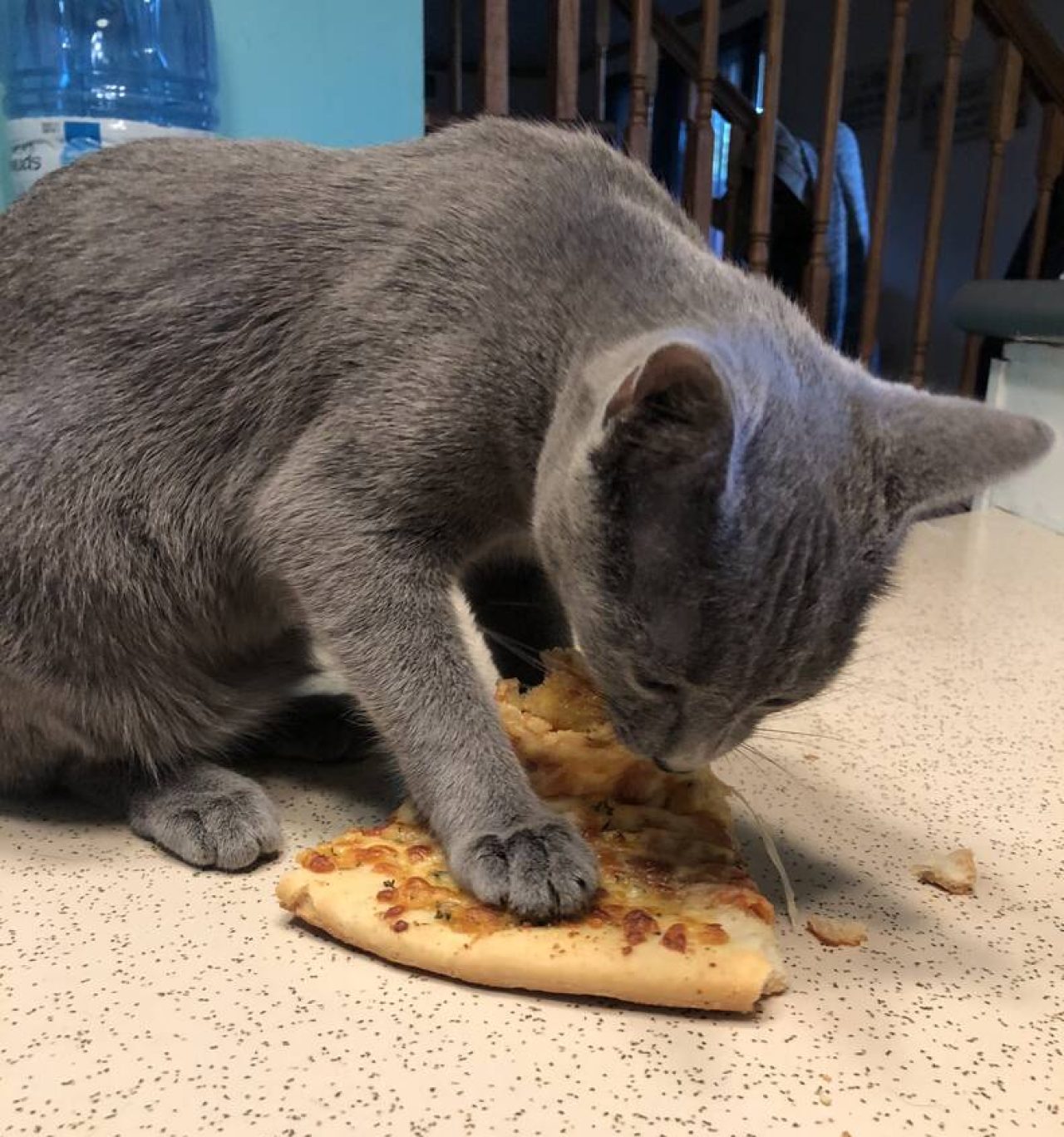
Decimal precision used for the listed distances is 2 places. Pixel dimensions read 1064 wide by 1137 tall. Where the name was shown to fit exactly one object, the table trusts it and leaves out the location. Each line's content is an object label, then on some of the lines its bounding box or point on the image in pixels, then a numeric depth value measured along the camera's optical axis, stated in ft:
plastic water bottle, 2.01
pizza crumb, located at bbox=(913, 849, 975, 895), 1.10
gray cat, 0.94
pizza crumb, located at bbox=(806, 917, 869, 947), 1.00
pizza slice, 0.89
